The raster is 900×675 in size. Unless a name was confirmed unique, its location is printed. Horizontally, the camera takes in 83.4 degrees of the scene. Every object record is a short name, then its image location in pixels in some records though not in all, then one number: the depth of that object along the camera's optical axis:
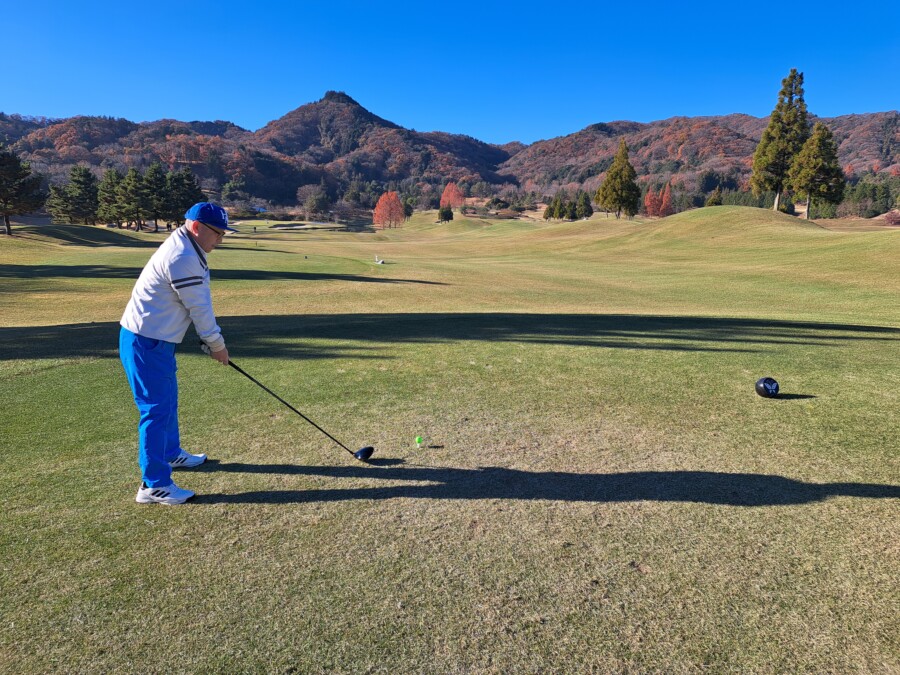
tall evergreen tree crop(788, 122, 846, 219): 56.38
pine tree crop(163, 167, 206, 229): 79.00
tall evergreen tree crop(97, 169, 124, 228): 74.94
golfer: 4.63
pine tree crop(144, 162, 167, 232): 74.19
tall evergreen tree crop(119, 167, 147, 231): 72.75
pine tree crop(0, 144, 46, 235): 51.06
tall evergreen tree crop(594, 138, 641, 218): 83.62
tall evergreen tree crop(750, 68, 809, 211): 59.03
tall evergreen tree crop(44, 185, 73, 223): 76.94
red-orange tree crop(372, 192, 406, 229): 141.62
